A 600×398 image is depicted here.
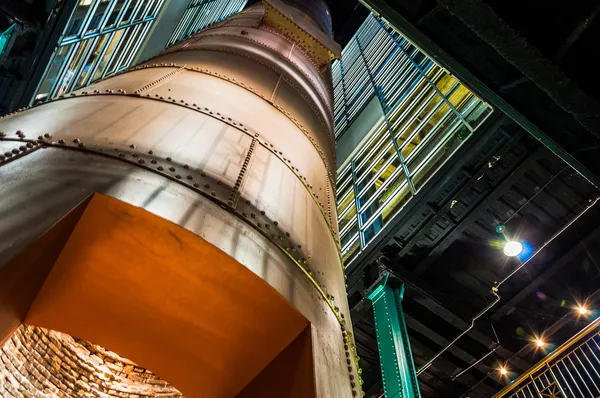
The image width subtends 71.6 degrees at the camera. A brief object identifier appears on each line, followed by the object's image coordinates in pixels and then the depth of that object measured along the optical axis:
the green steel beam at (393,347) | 7.06
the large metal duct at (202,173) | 2.23
